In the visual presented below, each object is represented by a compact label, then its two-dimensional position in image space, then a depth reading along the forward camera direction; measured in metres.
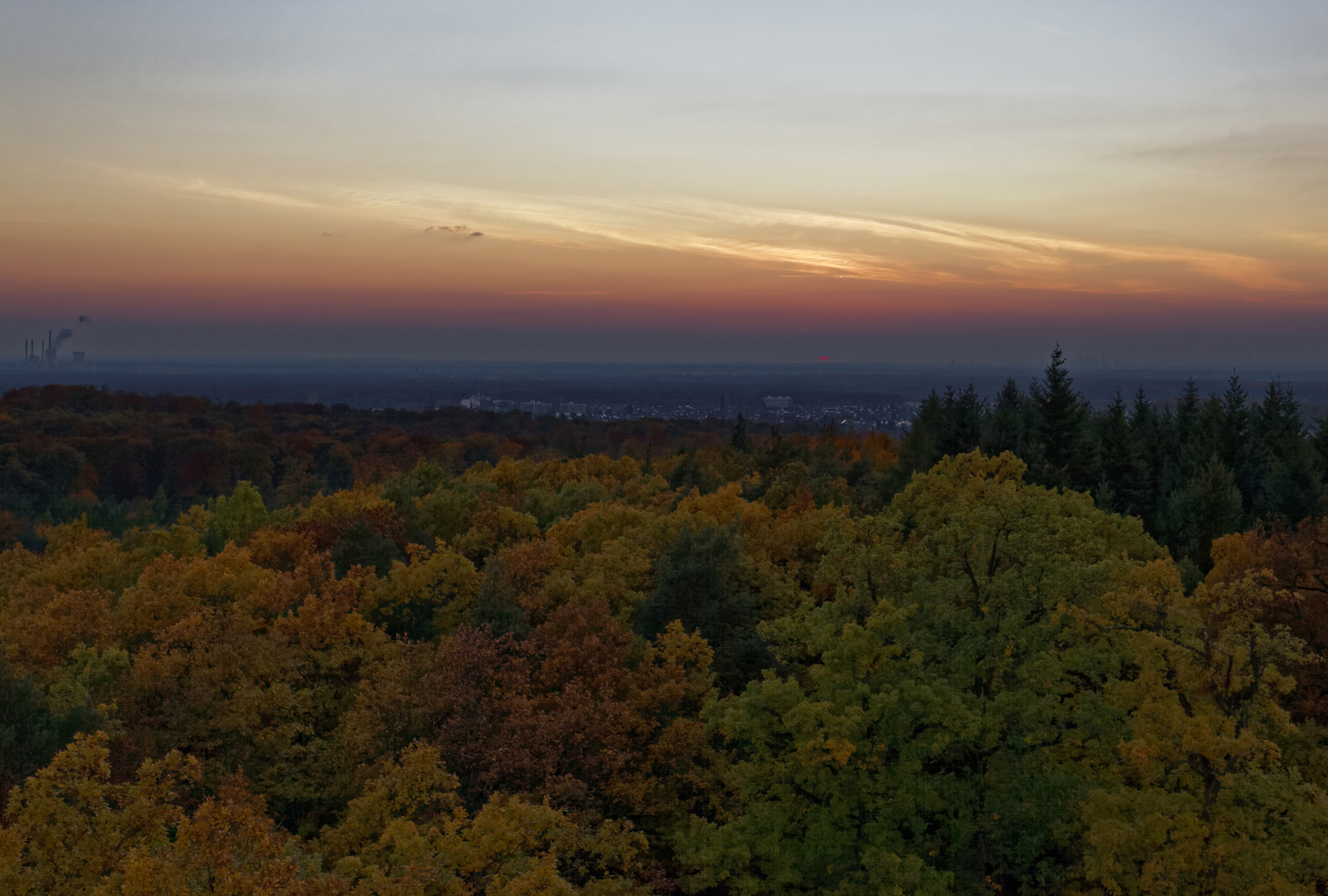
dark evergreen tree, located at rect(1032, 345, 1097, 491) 65.06
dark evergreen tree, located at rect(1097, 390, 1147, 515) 65.44
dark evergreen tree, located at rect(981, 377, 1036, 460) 66.00
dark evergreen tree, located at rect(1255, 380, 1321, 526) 54.84
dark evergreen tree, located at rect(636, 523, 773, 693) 43.03
